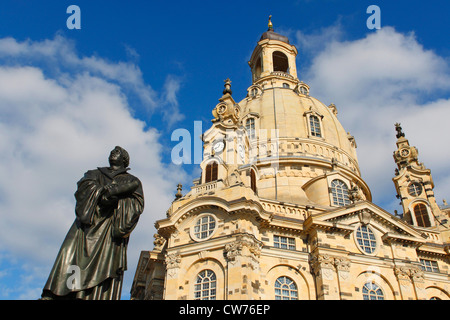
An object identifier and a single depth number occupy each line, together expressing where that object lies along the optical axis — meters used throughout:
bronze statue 5.96
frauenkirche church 25.59
